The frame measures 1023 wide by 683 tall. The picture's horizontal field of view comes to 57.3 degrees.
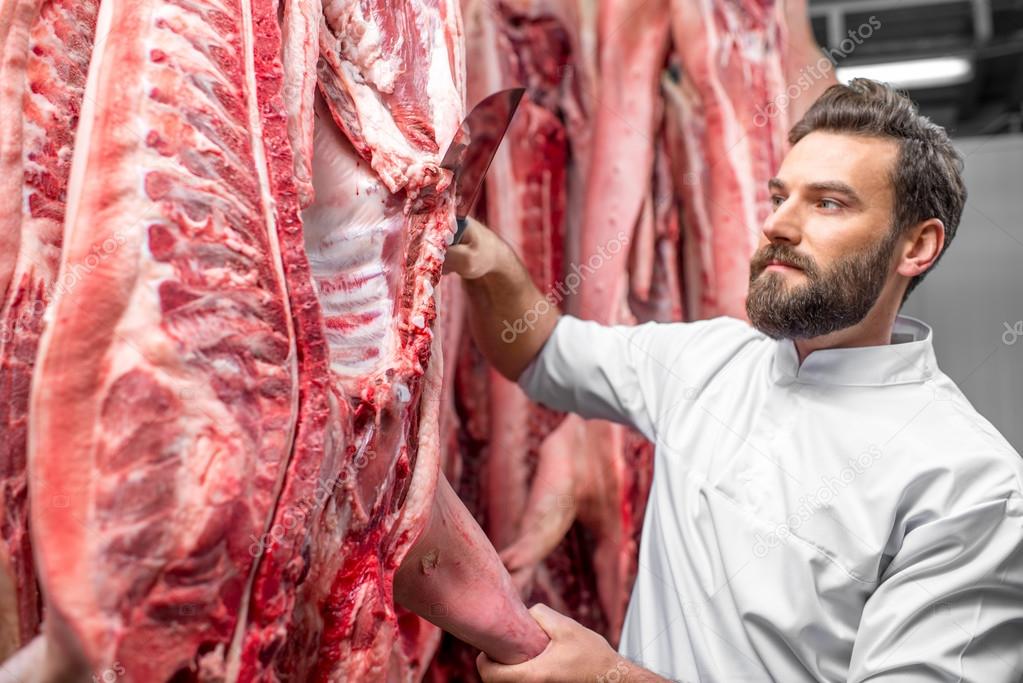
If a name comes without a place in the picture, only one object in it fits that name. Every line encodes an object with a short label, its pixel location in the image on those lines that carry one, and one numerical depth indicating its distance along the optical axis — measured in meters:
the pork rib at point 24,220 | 0.80
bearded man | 1.15
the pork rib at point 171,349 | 0.65
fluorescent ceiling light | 2.50
